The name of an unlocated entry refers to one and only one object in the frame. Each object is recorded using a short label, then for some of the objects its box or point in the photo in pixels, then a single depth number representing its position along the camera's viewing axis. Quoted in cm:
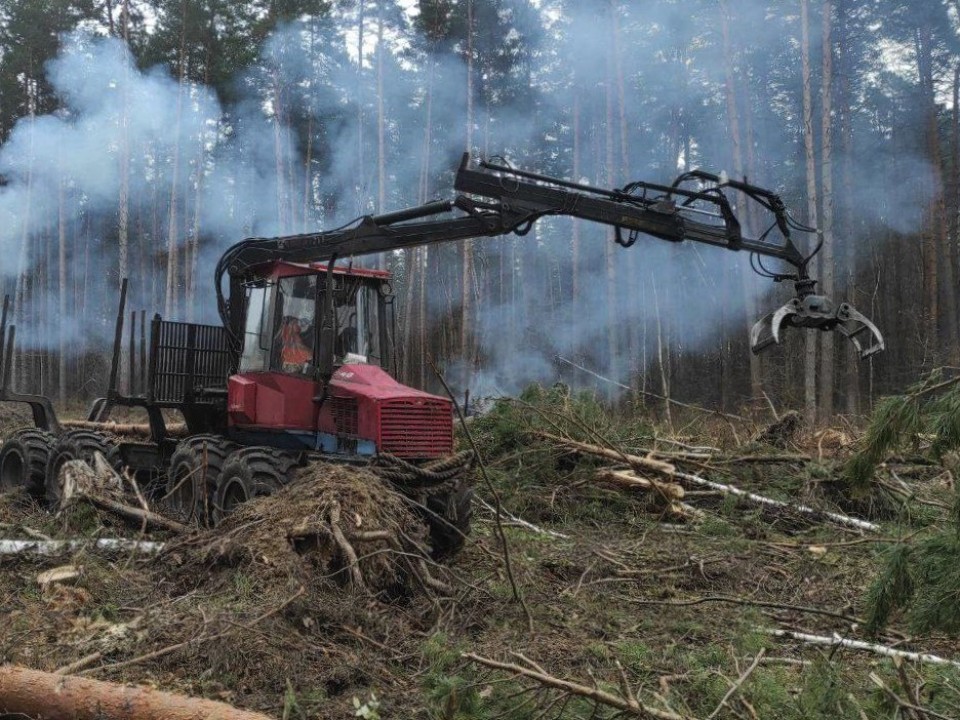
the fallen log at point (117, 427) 1289
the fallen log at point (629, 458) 1073
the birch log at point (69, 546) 754
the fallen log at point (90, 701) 413
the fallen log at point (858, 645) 494
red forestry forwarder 775
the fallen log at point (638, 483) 1034
